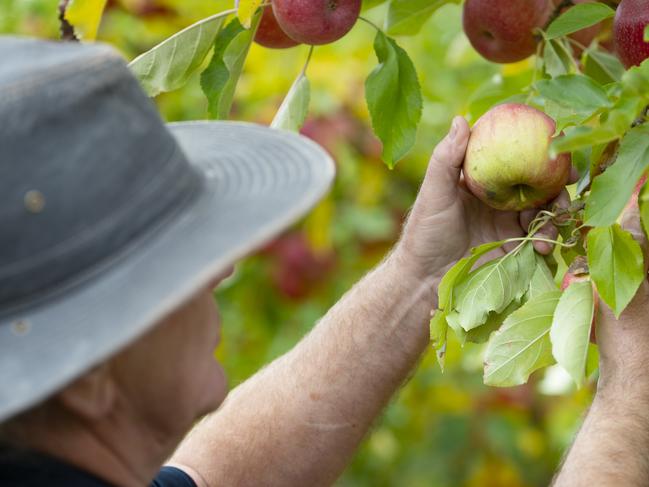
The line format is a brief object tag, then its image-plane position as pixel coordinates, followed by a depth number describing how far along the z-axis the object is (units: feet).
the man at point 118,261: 6.89
